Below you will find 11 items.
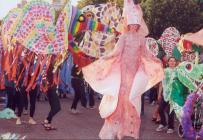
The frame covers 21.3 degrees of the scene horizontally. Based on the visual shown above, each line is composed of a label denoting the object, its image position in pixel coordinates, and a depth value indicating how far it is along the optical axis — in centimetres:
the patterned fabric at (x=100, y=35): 1105
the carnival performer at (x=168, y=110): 1054
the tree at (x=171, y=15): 3084
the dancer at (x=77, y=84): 1344
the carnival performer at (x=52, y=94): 1023
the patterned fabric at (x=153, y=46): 1477
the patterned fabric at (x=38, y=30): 1003
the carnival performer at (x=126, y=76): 855
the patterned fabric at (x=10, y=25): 1049
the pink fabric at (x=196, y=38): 1072
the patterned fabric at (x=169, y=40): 1442
